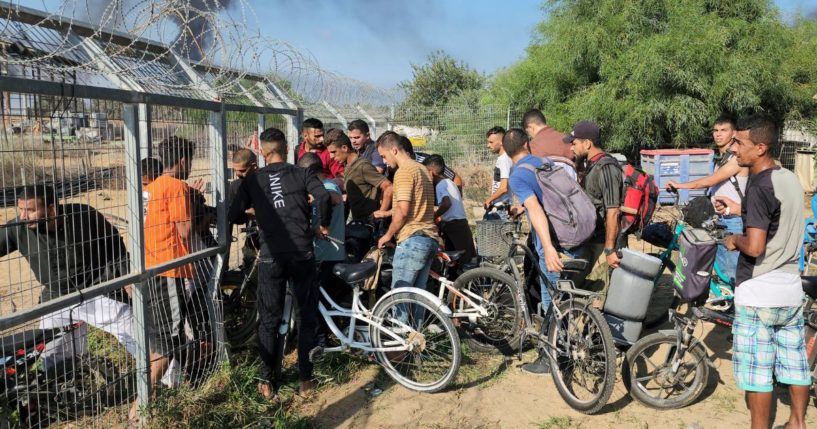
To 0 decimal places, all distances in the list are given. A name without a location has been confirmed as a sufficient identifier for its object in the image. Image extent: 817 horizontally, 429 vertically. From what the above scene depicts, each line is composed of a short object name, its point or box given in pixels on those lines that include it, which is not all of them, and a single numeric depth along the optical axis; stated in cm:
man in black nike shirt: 414
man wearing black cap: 447
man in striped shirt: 452
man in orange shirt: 398
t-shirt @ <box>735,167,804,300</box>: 318
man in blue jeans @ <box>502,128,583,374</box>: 405
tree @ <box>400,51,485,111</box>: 3347
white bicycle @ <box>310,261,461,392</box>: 424
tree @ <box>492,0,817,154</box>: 1398
